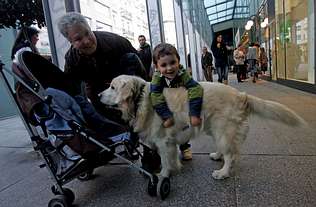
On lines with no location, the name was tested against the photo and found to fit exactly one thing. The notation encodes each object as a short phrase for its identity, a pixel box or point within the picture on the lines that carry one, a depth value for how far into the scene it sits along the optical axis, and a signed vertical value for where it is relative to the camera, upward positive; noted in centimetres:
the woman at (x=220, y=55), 757 +28
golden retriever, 186 -43
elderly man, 206 +12
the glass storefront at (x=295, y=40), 561 +46
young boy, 181 -14
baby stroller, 162 -42
